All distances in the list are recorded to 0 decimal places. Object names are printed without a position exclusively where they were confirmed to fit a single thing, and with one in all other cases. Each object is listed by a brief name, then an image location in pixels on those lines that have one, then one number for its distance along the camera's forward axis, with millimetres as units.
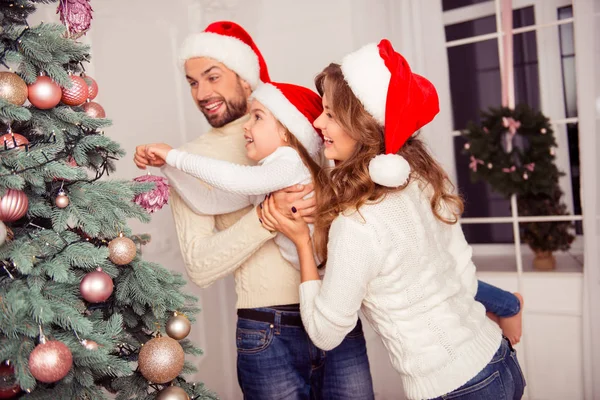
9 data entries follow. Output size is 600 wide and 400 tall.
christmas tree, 978
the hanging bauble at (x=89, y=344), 1031
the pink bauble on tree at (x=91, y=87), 1225
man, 1539
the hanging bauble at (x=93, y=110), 1219
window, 2992
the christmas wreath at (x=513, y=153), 2742
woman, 1264
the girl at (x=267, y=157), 1488
